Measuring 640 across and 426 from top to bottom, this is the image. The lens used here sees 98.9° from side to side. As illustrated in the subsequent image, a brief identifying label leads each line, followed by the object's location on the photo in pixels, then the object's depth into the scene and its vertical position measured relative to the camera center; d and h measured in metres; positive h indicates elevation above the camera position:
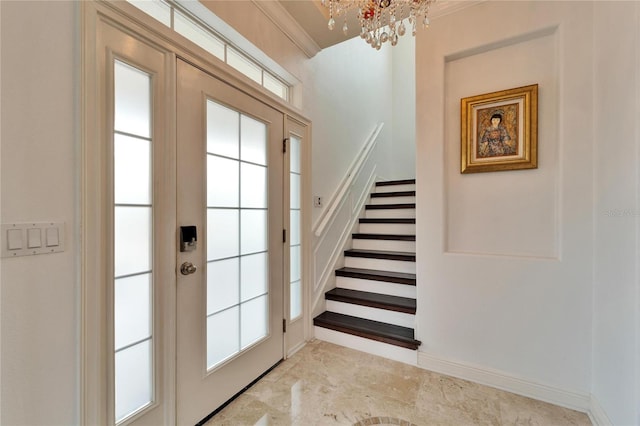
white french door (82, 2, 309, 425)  1.16 -0.12
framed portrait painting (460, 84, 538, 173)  1.92 +0.60
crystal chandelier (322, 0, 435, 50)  1.52 +1.14
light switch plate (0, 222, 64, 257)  0.95 -0.10
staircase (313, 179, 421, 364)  2.36 -0.82
